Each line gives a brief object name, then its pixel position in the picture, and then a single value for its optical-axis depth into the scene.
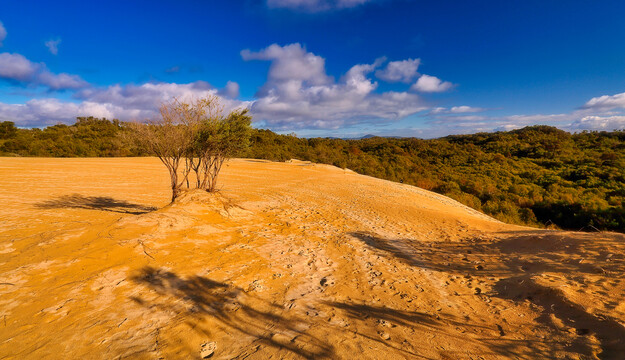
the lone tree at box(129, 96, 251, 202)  8.43
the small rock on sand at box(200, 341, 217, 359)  3.16
